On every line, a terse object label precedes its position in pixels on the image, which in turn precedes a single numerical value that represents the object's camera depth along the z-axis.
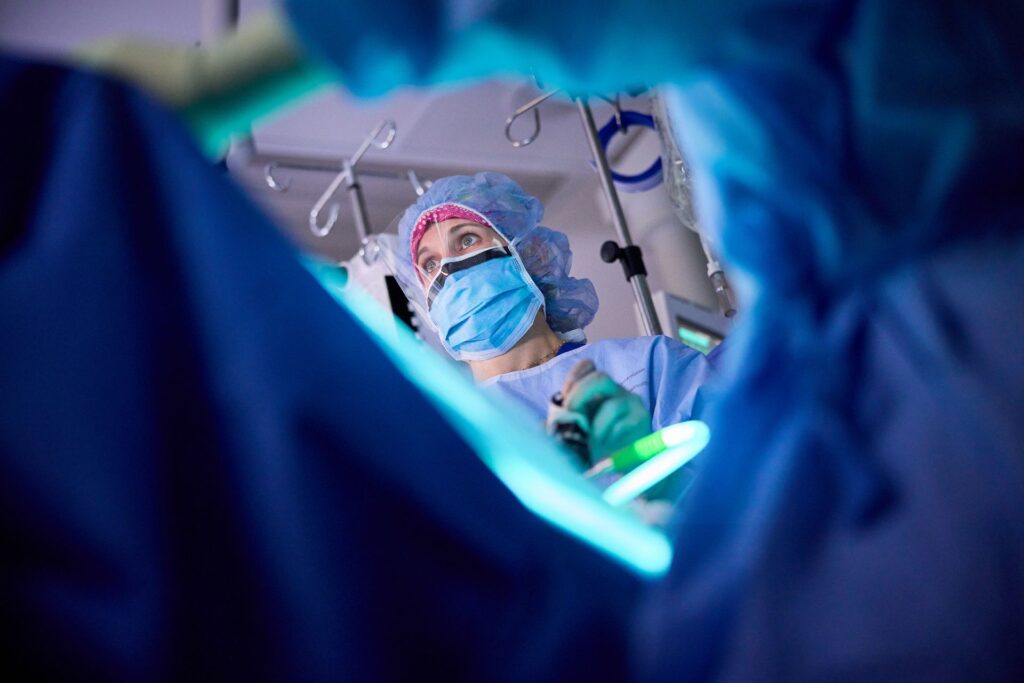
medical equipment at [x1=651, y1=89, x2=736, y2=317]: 1.75
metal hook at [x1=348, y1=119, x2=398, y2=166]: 2.57
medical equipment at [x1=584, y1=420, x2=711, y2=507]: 0.80
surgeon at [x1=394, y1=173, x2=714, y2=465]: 1.90
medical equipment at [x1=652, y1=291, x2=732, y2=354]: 2.50
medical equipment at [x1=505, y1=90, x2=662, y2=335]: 2.33
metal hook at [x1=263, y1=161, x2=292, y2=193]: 2.61
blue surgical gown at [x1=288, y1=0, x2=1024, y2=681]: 0.46
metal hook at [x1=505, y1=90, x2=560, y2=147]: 2.42
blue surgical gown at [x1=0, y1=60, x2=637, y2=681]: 0.42
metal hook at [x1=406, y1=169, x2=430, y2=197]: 2.66
